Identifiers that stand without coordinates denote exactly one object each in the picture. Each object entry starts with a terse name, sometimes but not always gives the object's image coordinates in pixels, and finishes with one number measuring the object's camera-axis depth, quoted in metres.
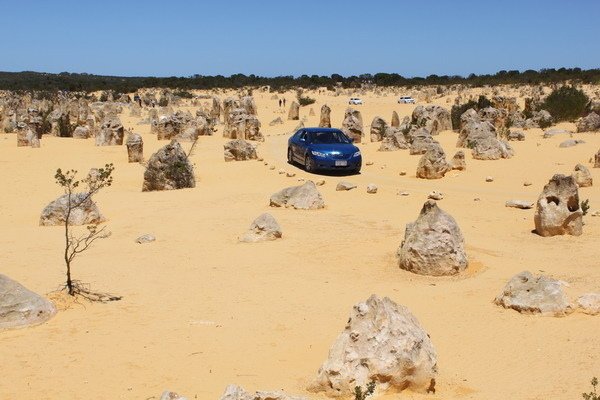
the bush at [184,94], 66.19
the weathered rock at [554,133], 26.44
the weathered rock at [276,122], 41.03
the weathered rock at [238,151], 23.78
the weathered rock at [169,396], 4.84
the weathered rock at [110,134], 29.31
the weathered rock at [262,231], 11.77
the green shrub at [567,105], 31.88
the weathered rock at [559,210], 11.43
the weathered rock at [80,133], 32.25
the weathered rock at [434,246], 9.59
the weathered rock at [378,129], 28.84
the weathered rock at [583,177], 16.44
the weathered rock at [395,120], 34.62
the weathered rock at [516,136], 25.95
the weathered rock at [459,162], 19.84
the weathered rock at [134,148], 24.25
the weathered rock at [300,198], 14.83
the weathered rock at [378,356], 5.60
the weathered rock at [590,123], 26.75
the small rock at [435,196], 15.76
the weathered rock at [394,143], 25.17
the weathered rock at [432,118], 29.77
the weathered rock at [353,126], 29.31
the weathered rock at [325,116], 35.12
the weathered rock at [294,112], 42.88
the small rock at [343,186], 17.52
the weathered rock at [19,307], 7.35
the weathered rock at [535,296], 7.56
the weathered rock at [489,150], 21.61
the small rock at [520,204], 14.32
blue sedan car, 20.72
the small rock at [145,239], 11.97
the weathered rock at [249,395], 4.58
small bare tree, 8.53
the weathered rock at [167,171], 18.56
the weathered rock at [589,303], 7.49
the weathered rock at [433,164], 19.09
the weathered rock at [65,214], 13.98
